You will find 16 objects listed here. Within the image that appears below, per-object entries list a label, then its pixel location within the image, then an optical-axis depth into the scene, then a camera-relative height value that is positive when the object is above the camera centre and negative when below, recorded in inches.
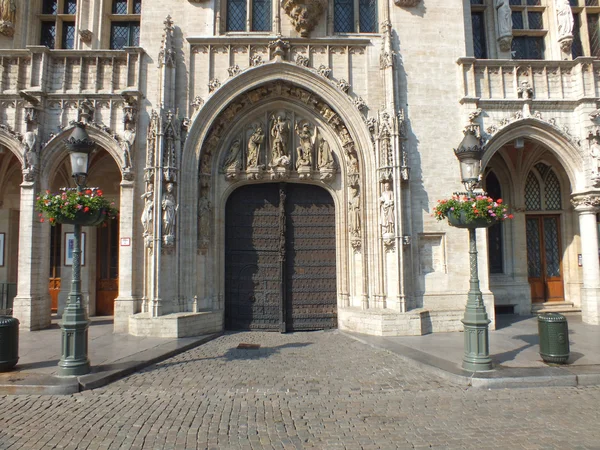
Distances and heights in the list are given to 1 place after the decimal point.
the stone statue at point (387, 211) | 420.5 +49.1
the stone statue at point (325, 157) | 466.0 +119.8
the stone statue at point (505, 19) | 503.8 +299.7
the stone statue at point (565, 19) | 497.0 +295.5
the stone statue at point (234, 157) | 463.0 +120.8
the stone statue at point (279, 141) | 458.6 +139.2
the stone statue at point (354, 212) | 449.5 +51.9
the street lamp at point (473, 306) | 273.1 -35.8
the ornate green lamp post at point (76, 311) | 265.9 -32.9
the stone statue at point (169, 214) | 414.0 +49.5
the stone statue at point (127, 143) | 425.4 +127.5
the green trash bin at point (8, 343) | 274.2 -55.1
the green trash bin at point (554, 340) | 282.8 -61.5
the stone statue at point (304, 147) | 464.4 +131.8
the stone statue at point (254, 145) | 465.1 +135.2
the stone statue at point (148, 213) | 415.8 +50.9
